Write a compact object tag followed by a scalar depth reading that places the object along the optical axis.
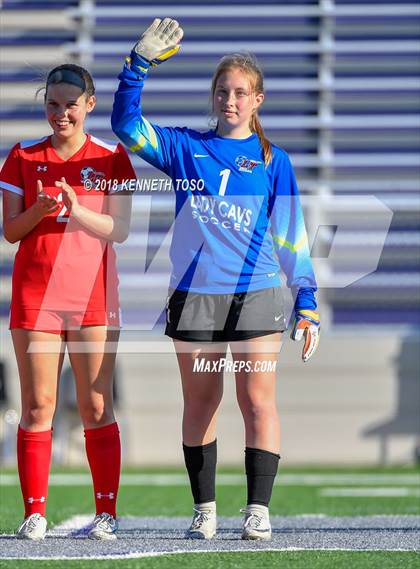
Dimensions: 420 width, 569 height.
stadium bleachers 20.64
